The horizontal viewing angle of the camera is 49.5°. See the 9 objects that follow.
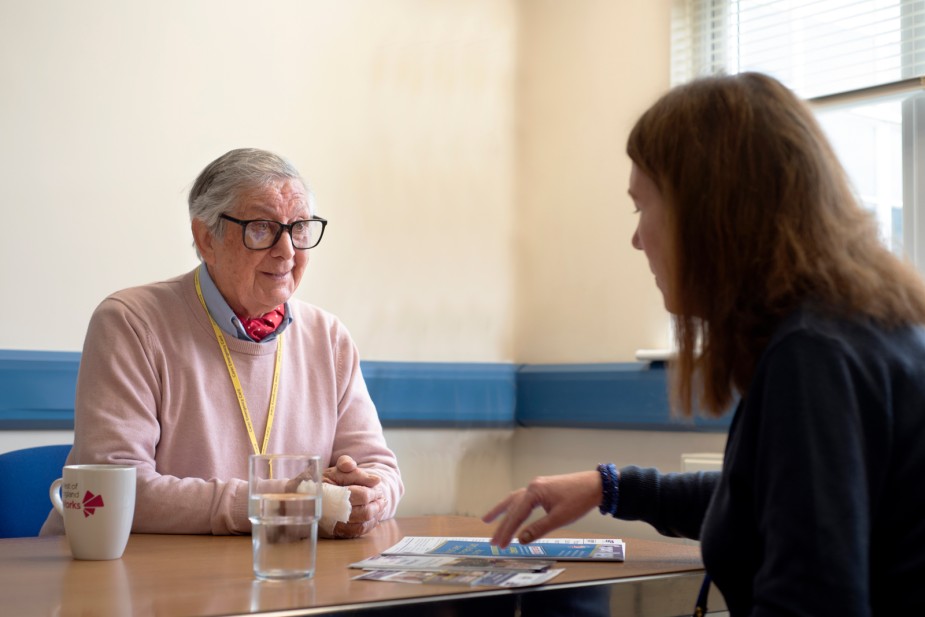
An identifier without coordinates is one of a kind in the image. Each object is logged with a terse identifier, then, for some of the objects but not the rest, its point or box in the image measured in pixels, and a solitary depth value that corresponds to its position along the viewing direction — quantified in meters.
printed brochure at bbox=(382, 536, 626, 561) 1.46
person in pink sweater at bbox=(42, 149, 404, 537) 1.90
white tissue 1.67
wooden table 1.10
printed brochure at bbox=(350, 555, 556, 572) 1.34
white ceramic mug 1.43
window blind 2.81
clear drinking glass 1.25
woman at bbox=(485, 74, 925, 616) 1.00
